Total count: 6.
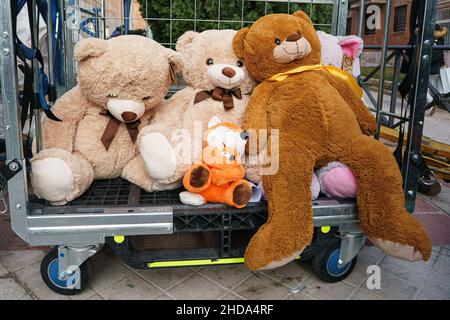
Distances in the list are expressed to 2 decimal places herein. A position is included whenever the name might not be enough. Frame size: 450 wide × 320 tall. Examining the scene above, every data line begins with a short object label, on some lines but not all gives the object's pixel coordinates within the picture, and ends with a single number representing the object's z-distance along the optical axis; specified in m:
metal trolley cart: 1.64
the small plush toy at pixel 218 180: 1.78
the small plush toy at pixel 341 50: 2.25
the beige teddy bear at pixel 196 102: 1.87
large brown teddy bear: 1.71
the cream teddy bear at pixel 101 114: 1.80
